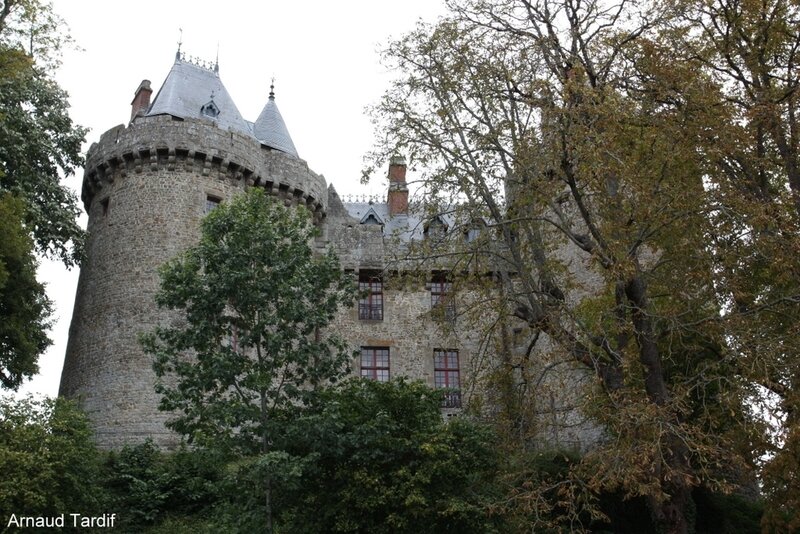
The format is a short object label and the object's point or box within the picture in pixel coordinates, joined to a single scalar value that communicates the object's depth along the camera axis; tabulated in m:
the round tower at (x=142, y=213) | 20.94
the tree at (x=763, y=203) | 11.55
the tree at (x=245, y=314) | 14.10
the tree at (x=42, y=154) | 22.05
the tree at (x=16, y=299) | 18.23
